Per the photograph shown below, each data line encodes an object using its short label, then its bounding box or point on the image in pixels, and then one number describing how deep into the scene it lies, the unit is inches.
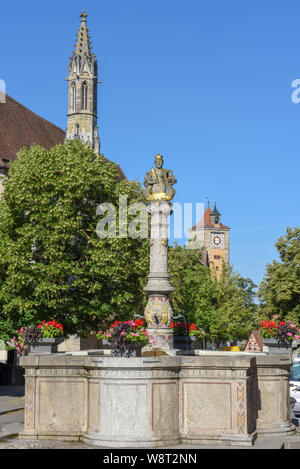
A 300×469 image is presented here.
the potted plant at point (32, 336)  716.0
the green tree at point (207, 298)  2105.1
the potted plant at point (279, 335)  741.3
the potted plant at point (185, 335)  942.9
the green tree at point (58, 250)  1184.2
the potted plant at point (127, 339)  607.2
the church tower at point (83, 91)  2812.5
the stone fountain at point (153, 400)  577.9
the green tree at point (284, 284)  2079.2
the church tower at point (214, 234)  6840.6
